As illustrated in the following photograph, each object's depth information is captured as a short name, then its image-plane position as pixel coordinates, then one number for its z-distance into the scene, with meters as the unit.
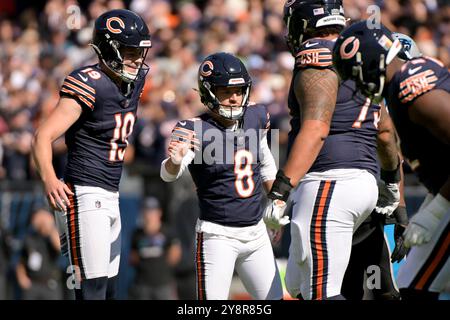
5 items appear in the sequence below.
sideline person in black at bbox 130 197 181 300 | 23.08
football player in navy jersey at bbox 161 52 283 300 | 12.54
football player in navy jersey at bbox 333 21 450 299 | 9.69
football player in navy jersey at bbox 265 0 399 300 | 11.08
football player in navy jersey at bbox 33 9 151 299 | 12.95
